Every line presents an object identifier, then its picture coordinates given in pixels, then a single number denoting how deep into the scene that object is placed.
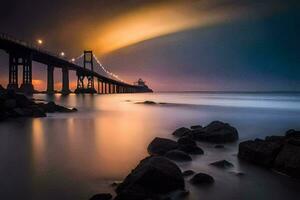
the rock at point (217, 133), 11.11
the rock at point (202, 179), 6.16
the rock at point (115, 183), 6.17
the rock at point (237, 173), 6.99
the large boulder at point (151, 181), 5.04
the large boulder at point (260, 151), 7.27
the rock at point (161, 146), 8.79
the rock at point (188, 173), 6.65
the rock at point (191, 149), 8.92
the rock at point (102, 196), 5.12
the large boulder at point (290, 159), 6.50
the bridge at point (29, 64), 56.62
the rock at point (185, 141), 9.56
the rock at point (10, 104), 19.84
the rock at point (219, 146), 10.03
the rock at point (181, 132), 13.03
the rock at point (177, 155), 7.98
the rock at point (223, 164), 7.67
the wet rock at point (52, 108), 25.51
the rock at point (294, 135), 8.75
